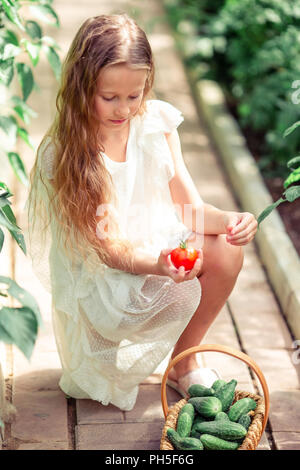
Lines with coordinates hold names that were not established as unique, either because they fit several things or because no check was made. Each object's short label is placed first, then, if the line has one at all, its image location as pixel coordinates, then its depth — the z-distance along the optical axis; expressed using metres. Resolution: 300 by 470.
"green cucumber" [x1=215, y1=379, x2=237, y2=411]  2.41
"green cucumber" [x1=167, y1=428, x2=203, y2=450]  2.23
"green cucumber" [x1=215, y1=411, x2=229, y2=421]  2.33
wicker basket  2.26
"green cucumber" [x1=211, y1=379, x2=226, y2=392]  2.49
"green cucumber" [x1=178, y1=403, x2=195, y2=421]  2.36
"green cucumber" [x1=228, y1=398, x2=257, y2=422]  2.35
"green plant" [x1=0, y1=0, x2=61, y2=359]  1.79
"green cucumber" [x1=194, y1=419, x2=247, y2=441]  2.26
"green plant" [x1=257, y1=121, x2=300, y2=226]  2.29
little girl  2.34
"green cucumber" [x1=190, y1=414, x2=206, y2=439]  2.33
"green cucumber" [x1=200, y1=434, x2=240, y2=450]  2.24
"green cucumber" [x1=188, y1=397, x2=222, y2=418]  2.36
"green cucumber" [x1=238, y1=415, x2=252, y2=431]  2.31
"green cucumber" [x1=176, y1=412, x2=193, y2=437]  2.30
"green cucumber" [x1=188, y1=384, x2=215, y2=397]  2.44
